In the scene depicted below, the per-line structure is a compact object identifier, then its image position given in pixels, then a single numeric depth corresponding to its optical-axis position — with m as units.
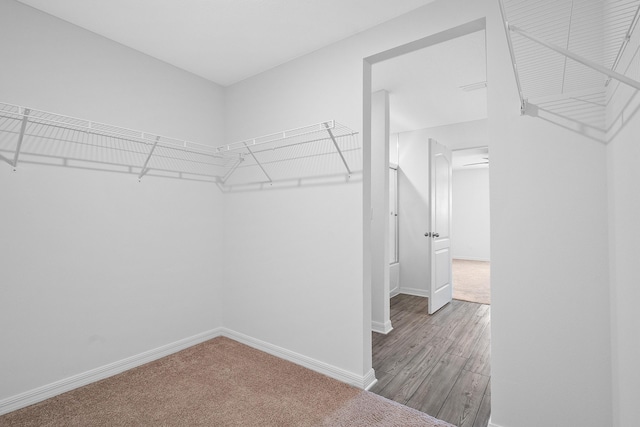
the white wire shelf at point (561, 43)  1.39
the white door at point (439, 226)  3.79
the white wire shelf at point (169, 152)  1.94
